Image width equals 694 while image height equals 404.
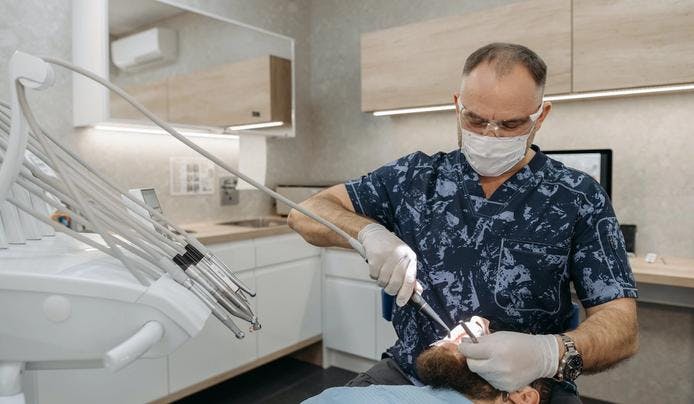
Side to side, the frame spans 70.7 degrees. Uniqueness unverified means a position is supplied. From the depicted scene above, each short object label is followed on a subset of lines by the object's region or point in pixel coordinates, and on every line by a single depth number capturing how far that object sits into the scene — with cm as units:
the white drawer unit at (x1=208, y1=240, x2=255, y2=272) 244
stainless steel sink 313
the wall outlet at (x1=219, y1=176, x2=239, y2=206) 314
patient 111
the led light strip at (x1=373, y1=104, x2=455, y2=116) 271
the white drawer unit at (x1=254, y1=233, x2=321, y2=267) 266
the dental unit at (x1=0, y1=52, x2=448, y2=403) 52
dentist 115
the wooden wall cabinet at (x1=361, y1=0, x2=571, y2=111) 229
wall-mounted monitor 237
